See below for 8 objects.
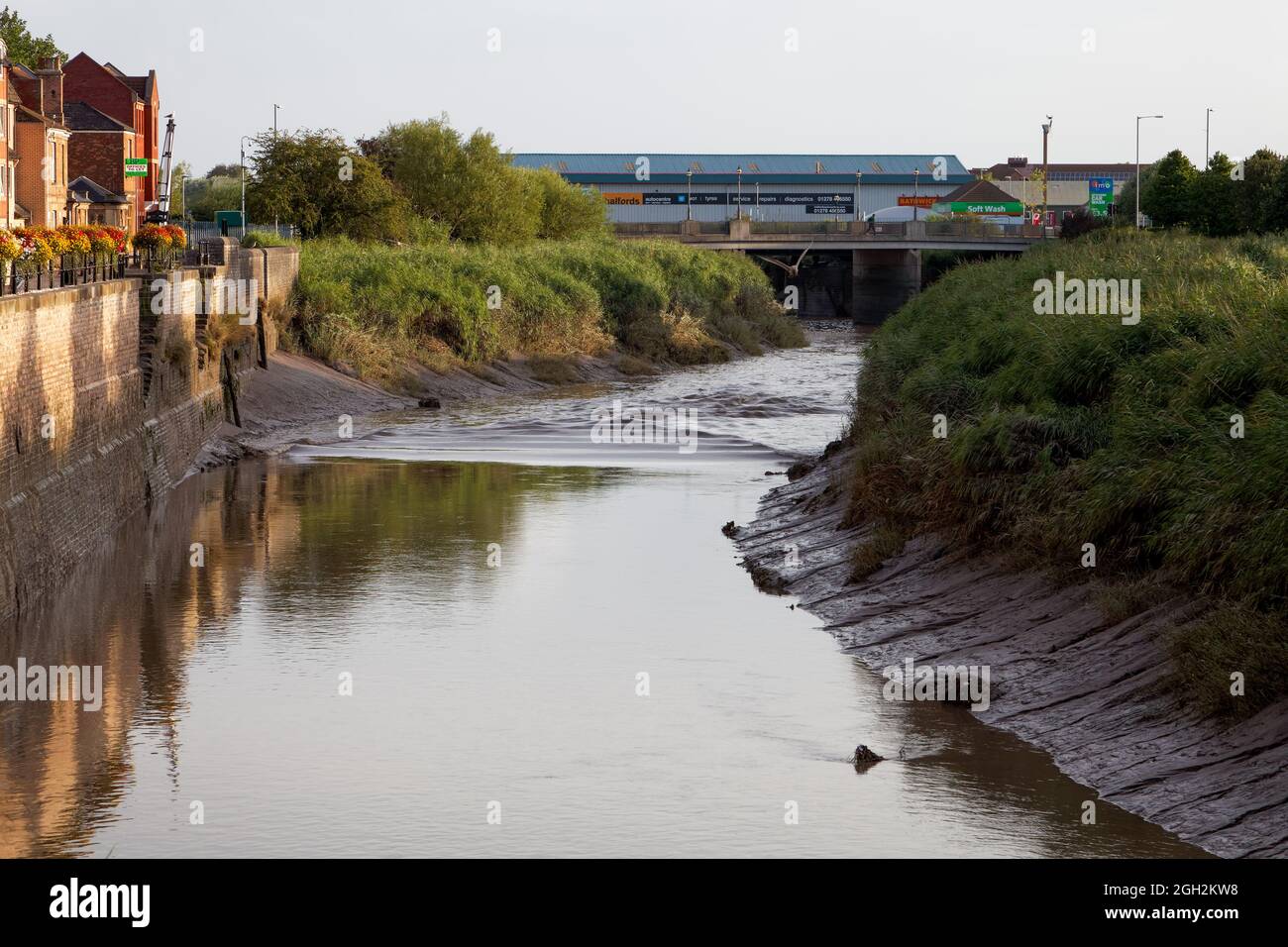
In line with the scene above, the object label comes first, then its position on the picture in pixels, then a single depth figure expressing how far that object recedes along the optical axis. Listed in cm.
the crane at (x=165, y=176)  10494
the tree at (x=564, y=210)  10144
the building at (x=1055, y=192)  16938
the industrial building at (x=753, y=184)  15712
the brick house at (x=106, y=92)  9731
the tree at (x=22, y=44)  10088
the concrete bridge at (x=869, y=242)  11256
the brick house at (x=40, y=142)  7812
